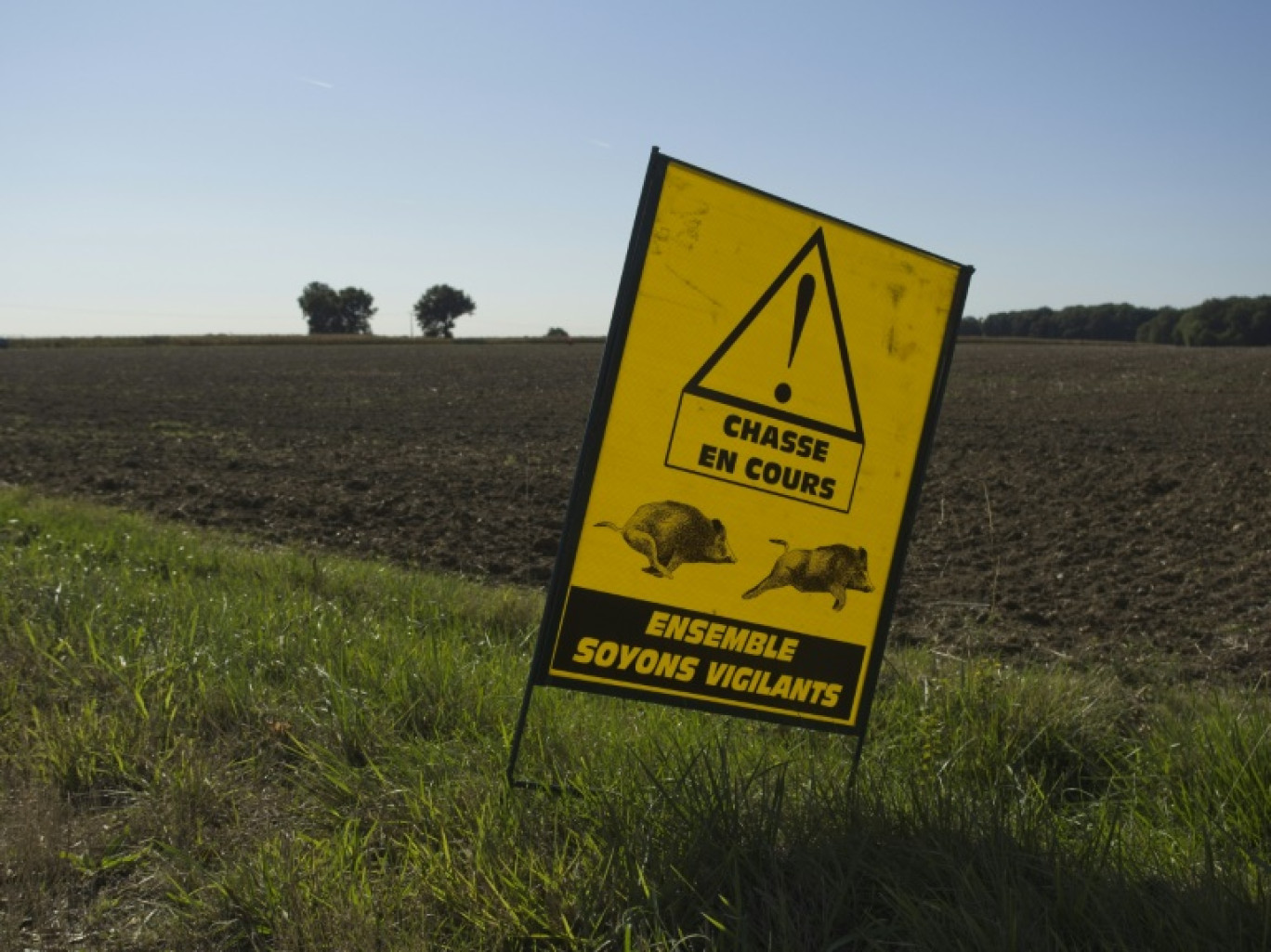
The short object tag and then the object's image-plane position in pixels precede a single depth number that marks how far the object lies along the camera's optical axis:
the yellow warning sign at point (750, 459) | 3.20
